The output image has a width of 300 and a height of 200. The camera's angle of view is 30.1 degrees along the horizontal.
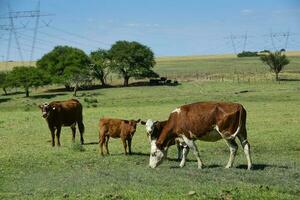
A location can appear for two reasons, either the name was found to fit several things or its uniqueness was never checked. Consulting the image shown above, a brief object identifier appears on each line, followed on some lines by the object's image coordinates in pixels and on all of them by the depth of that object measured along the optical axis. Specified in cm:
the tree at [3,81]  9618
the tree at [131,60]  11000
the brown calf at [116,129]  2231
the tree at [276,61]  11006
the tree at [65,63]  9875
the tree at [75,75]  9825
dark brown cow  2648
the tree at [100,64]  10781
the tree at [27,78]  9181
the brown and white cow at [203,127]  1823
